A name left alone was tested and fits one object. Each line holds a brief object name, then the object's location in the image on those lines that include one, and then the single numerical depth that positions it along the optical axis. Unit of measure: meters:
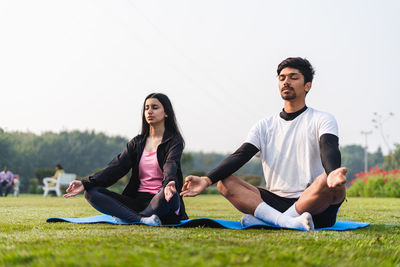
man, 3.84
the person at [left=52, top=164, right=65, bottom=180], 19.24
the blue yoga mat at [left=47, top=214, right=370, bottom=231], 3.97
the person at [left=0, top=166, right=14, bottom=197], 19.83
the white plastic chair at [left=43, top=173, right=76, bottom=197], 18.61
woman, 4.33
